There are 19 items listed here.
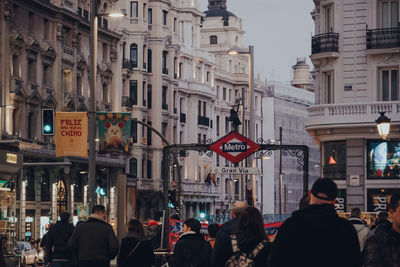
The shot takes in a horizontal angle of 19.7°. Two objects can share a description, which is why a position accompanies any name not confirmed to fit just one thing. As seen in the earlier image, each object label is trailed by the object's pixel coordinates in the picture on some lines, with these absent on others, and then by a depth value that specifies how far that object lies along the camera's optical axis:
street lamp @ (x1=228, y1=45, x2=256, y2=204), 42.53
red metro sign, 24.98
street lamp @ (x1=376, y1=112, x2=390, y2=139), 25.52
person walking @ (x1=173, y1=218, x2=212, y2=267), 14.98
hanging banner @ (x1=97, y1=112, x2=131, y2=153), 28.05
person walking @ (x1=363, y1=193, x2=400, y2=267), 8.95
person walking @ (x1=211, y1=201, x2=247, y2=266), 12.05
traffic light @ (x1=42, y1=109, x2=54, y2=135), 29.22
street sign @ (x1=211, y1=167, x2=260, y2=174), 26.00
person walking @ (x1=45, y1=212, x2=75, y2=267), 19.72
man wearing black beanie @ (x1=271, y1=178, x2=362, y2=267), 8.24
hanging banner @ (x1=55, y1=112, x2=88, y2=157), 28.36
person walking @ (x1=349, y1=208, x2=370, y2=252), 16.41
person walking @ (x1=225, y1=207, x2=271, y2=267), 11.39
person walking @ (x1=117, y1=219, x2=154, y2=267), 16.58
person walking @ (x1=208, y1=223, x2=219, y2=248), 18.94
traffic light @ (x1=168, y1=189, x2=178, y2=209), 41.69
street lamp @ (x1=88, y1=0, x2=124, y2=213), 26.69
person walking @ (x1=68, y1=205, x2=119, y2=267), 16.58
